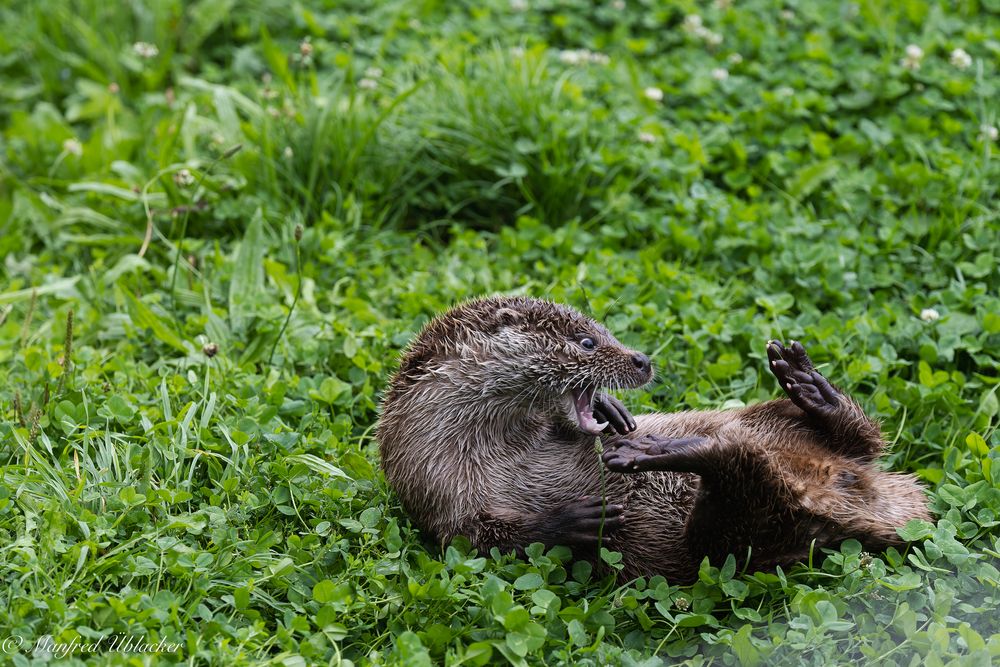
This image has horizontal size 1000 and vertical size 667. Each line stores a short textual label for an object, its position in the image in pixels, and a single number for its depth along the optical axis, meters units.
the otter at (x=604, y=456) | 7.08
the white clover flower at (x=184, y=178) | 11.17
